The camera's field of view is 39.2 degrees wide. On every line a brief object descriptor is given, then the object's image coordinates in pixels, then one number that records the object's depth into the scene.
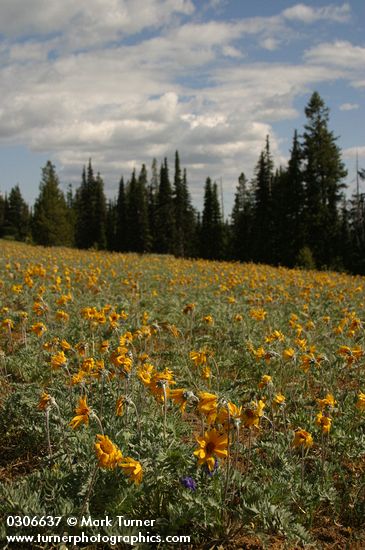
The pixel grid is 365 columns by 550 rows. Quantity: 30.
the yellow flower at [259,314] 6.66
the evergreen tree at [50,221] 45.25
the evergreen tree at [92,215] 68.25
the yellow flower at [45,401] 3.16
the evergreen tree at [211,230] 58.78
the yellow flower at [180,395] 3.10
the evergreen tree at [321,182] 36.19
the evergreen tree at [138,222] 60.84
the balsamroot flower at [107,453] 2.59
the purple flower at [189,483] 2.97
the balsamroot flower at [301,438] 3.25
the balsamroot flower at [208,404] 2.79
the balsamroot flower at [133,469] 2.74
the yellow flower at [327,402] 3.65
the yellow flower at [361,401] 3.78
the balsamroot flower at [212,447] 2.69
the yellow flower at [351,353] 4.55
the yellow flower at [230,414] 2.82
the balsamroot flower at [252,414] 3.01
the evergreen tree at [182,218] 61.28
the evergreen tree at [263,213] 44.81
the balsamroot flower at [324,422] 3.37
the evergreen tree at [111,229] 68.49
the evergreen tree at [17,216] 87.88
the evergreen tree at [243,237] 51.96
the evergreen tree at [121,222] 64.44
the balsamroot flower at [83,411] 3.00
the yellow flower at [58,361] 3.92
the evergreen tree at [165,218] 60.81
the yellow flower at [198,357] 4.41
